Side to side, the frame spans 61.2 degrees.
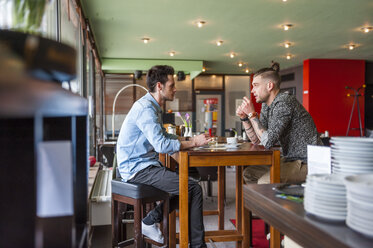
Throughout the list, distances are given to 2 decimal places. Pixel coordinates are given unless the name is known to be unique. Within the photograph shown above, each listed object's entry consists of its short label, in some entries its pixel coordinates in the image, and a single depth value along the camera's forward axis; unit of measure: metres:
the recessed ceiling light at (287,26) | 5.86
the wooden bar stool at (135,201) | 2.09
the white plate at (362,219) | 0.67
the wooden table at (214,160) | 2.10
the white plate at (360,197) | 0.66
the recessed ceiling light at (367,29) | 6.10
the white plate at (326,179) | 0.78
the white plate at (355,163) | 0.86
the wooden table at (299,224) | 0.68
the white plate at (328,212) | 0.77
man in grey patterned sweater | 2.37
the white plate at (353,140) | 0.87
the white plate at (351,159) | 0.85
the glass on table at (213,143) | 2.73
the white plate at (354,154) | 0.85
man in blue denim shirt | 2.22
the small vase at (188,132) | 3.40
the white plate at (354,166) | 0.85
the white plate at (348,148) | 0.85
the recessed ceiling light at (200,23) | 5.68
